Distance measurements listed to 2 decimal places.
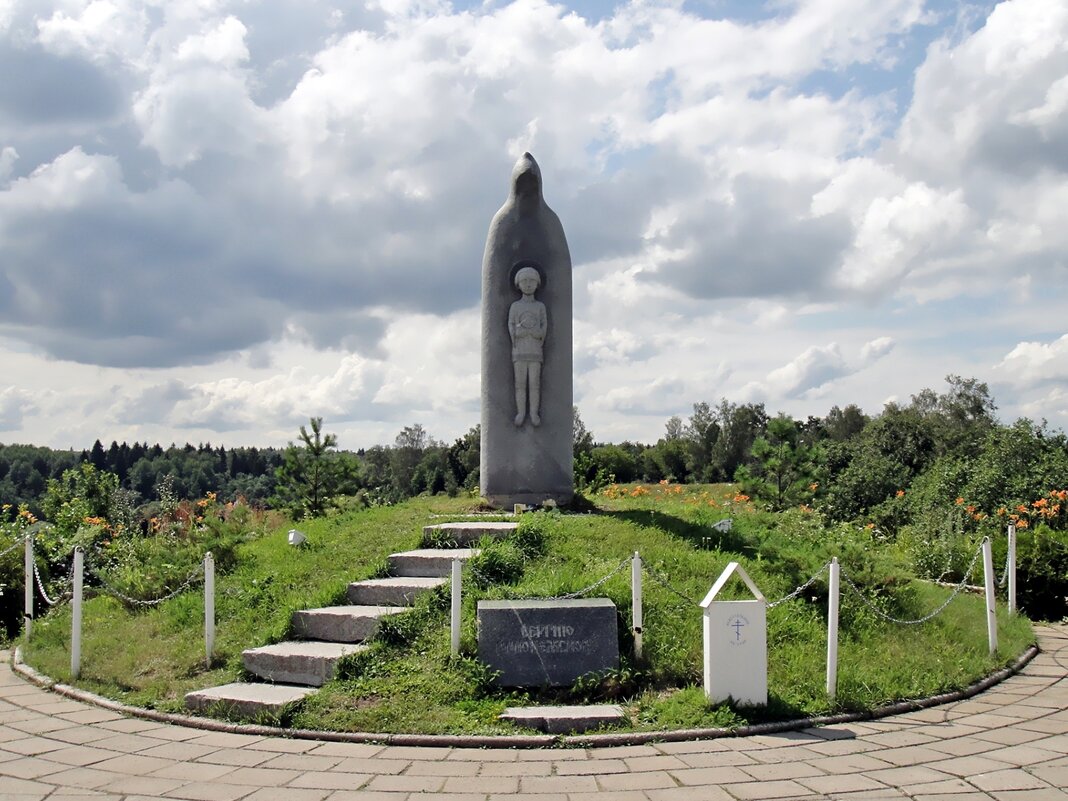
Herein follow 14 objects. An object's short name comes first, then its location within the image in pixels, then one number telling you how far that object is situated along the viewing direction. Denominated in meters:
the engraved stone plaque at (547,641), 6.91
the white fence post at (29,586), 9.26
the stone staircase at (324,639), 6.74
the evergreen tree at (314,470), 15.69
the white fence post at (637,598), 7.25
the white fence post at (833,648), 6.83
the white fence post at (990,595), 8.64
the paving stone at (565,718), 6.15
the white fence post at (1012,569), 9.80
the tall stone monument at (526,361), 12.20
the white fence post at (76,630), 7.92
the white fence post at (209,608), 7.85
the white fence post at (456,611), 7.11
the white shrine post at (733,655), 6.48
